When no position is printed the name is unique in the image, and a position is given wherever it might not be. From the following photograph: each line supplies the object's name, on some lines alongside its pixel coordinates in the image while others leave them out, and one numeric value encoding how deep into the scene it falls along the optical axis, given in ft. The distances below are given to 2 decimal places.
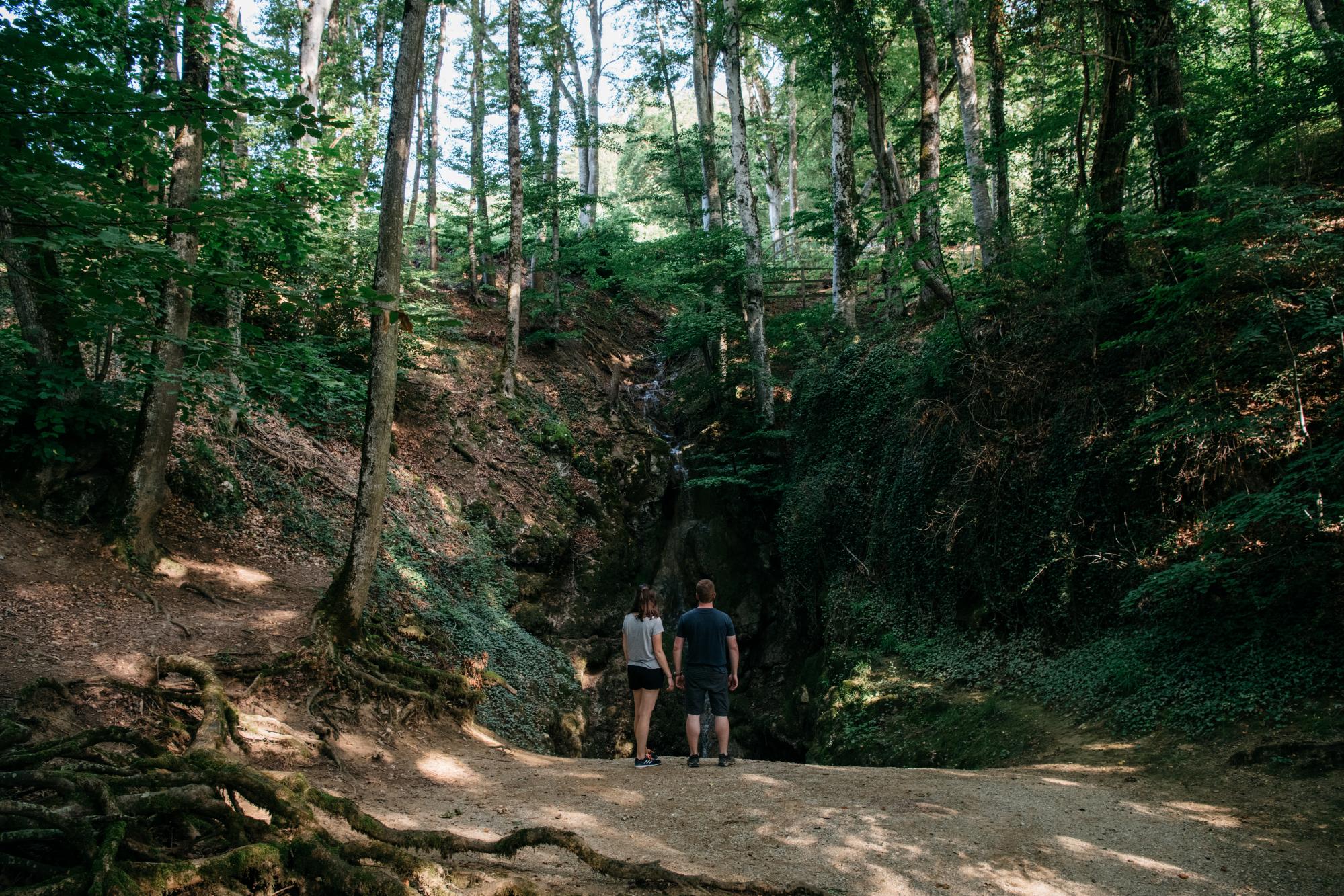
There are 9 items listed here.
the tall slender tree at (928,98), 46.29
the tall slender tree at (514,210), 57.52
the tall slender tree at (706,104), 67.82
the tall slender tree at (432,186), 73.41
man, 24.22
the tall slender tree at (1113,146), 34.50
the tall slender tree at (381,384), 25.34
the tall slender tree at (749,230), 55.67
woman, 24.23
